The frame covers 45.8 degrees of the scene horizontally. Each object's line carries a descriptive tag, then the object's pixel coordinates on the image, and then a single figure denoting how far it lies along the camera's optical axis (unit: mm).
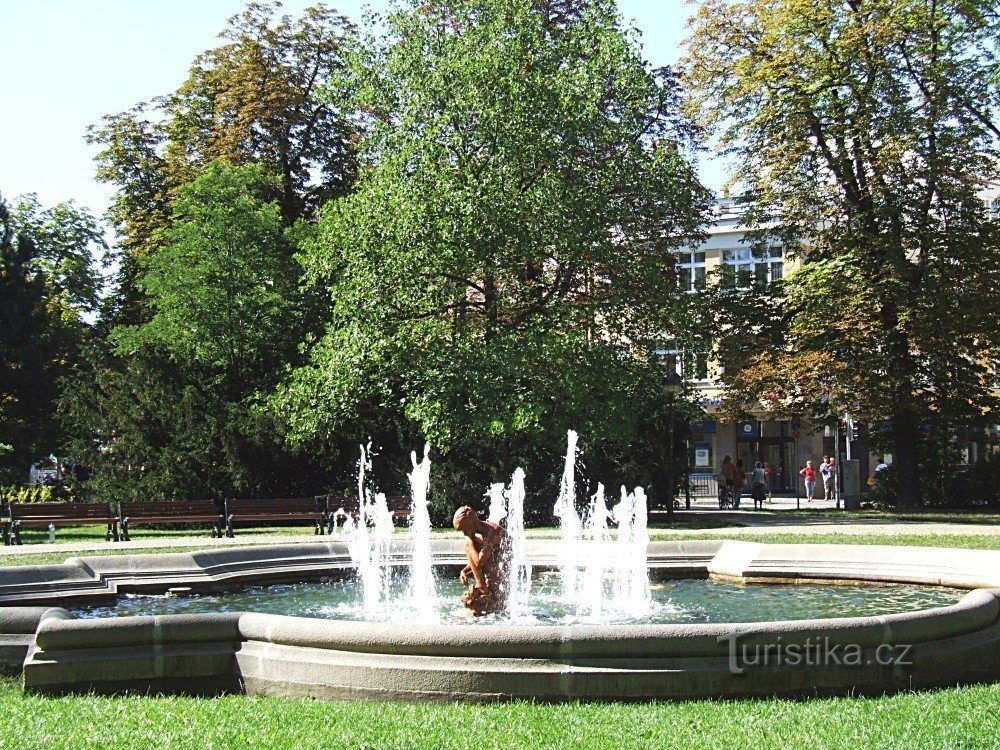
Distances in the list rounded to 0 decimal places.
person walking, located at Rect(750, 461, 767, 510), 36406
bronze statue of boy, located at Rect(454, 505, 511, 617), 10773
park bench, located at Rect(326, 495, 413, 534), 25219
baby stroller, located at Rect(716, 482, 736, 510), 36703
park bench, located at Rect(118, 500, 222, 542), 24312
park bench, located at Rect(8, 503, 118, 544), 23516
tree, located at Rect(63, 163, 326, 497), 29328
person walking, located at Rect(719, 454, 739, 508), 36631
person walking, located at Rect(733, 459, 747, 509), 36250
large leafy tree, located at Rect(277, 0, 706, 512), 25344
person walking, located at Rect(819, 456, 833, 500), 43444
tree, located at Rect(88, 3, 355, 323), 35500
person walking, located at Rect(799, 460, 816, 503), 42688
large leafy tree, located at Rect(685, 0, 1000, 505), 29016
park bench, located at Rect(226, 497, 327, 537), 24547
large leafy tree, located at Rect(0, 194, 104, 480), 37500
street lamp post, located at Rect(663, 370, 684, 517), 28625
